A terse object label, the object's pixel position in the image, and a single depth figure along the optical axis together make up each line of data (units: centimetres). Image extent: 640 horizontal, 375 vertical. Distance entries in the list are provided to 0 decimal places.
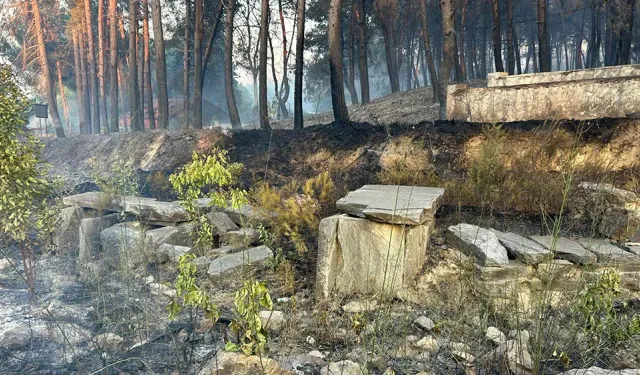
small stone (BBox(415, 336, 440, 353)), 290
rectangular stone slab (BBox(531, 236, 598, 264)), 353
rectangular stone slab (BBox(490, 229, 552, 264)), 359
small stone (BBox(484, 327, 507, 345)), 295
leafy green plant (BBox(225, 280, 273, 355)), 210
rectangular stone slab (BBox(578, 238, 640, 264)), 354
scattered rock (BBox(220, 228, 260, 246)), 499
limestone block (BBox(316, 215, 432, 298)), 368
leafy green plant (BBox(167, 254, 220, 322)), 233
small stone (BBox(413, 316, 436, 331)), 320
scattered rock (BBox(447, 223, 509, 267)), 358
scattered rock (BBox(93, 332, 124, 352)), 286
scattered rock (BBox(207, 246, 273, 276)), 418
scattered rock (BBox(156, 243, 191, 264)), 487
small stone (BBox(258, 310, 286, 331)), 326
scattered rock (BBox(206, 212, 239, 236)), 522
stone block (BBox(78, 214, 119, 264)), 522
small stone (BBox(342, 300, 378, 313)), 355
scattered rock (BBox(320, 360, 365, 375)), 256
